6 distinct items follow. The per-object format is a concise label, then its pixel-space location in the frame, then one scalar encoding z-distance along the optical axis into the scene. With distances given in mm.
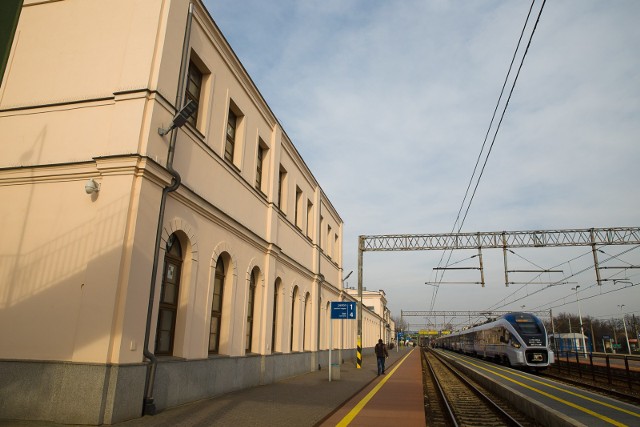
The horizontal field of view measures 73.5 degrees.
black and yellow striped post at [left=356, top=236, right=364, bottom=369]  22716
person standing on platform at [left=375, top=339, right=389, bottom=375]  19188
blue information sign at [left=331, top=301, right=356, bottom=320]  17531
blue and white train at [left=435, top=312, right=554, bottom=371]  23906
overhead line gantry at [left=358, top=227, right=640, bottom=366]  22766
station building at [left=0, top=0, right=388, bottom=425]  7801
